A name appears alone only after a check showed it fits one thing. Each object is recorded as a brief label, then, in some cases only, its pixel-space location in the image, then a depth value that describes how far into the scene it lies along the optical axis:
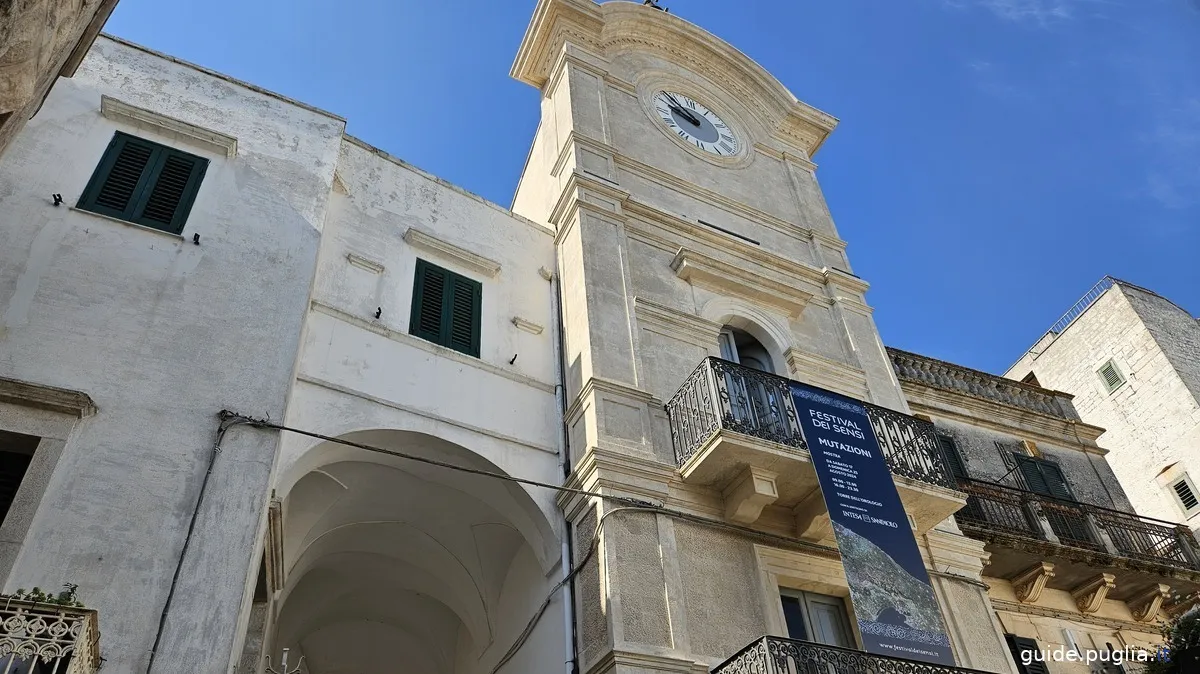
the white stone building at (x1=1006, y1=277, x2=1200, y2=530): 18.83
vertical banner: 8.88
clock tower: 9.13
